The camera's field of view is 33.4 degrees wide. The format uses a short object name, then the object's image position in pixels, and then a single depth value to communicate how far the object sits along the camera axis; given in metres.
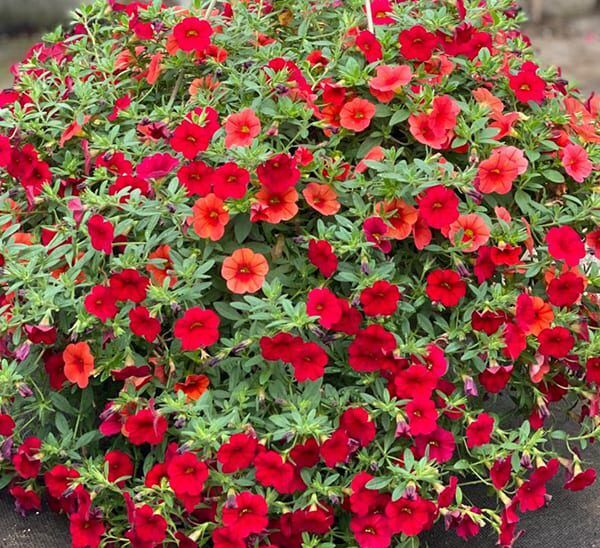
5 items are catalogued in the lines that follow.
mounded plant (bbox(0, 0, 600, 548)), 1.62
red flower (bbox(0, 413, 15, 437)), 1.74
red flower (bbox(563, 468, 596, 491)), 1.78
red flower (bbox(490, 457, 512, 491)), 1.71
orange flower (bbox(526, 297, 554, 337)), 1.75
